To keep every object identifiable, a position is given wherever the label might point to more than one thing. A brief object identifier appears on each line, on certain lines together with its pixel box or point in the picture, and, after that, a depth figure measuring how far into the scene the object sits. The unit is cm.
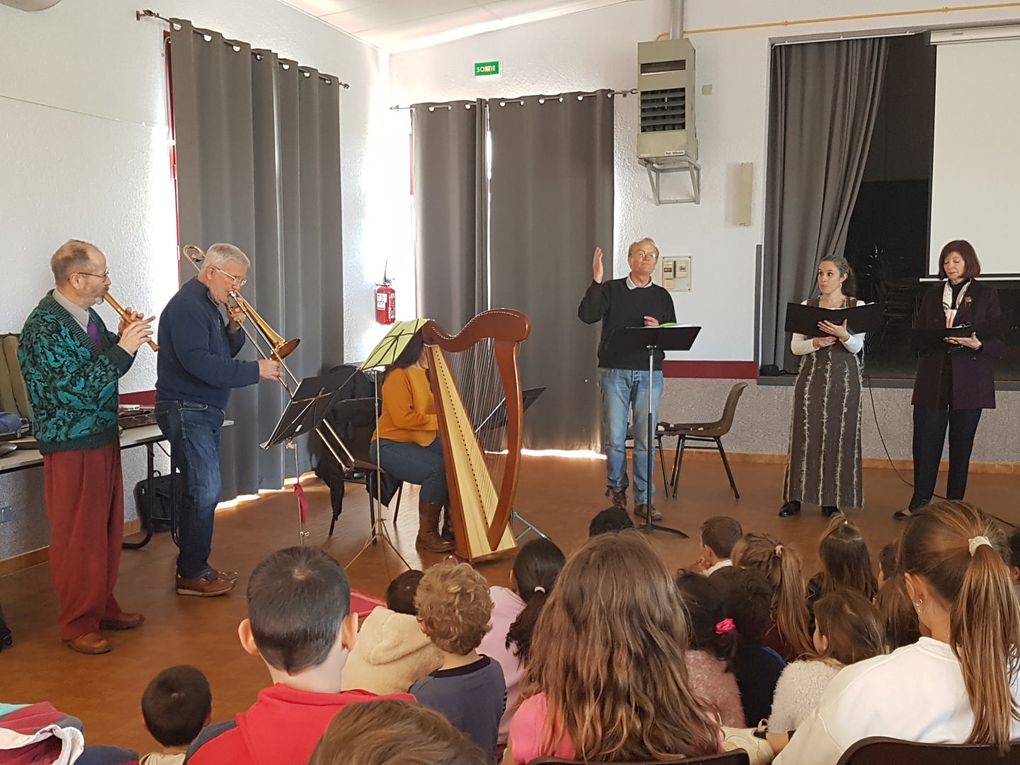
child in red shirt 129
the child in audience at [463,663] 190
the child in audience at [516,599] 239
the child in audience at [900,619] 204
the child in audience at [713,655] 193
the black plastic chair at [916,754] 126
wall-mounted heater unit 636
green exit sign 728
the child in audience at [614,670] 137
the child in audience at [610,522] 308
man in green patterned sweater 321
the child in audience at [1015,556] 231
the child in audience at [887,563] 244
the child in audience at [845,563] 247
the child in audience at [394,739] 78
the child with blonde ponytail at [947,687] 136
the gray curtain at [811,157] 661
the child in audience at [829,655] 179
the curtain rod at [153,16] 494
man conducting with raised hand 504
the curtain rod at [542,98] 692
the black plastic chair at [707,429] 544
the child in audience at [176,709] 191
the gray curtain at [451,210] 725
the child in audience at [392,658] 224
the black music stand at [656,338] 448
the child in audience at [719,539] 284
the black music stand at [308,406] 363
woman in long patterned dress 489
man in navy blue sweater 373
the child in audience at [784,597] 221
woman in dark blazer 481
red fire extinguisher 731
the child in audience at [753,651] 196
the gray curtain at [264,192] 517
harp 384
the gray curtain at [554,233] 697
